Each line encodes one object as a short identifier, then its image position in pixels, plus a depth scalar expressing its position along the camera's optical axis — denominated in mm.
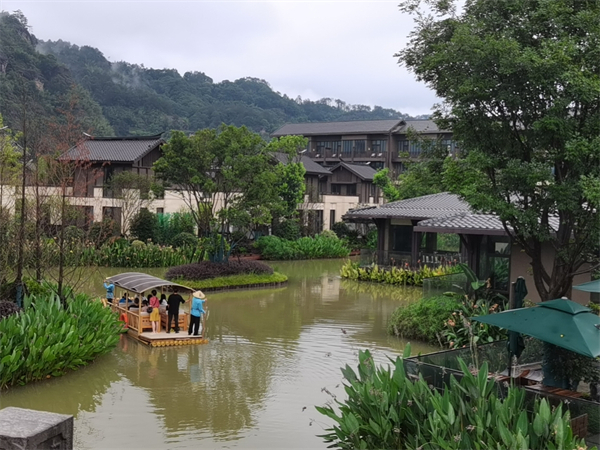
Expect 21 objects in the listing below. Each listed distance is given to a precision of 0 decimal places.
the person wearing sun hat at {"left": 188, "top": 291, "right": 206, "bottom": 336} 15891
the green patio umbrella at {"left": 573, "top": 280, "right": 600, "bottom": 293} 11258
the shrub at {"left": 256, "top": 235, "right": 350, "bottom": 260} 36625
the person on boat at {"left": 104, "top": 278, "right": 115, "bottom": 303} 18641
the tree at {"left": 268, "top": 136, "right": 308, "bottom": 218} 37797
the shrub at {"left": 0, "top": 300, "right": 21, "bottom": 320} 13227
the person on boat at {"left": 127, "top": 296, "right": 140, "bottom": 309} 17250
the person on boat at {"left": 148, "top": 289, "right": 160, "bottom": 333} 16328
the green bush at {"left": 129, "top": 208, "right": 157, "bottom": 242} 34344
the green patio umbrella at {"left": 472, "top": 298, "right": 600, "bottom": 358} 8688
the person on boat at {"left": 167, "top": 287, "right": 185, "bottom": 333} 15992
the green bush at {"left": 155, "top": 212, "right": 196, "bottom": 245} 34938
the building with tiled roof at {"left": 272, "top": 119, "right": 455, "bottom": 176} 66875
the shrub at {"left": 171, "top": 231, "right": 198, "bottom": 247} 33625
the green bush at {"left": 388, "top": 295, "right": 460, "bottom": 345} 16359
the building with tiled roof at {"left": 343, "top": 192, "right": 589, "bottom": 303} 19062
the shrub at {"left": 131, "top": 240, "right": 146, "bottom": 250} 31317
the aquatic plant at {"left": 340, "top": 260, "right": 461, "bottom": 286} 27716
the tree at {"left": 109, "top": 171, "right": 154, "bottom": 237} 34344
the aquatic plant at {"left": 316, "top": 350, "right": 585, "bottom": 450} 7004
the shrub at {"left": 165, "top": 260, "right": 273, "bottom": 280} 25516
